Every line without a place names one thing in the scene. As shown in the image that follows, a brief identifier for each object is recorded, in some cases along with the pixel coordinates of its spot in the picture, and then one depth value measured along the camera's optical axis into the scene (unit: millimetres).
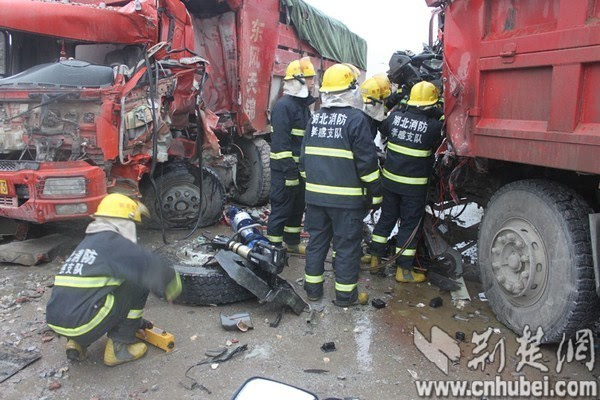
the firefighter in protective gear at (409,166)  3947
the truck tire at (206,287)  3504
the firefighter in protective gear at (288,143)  4422
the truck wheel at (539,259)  2648
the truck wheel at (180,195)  5133
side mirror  1596
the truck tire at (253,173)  6348
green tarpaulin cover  7156
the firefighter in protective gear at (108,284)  2586
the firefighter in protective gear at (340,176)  3482
